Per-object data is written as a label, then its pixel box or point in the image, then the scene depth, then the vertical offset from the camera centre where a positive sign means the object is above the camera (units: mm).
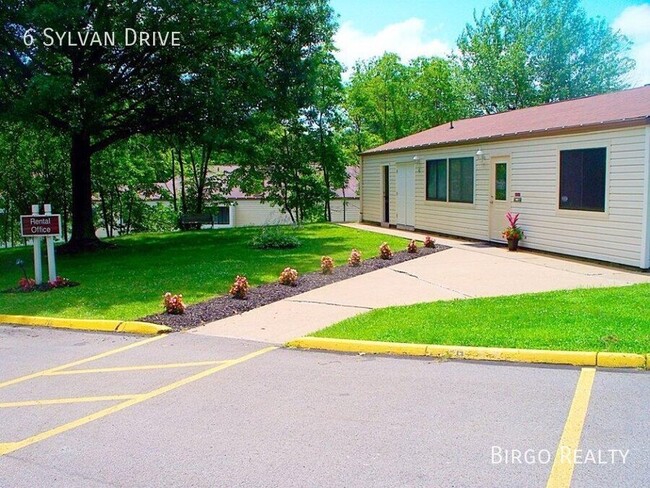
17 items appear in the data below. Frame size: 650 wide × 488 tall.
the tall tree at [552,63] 37406 +9158
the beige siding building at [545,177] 11078 +610
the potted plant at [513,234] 14016 -770
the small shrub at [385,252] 12828 -1095
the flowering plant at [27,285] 10786 -1484
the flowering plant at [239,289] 9292 -1367
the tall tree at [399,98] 37844 +7094
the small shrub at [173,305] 8398 -1459
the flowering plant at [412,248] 13641 -1070
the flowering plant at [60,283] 10884 -1463
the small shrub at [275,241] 15484 -992
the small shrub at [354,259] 12094 -1171
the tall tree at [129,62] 13203 +3805
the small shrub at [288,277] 10312 -1313
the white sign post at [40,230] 10539 -439
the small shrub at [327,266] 11359 -1227
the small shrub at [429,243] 14390 -998
